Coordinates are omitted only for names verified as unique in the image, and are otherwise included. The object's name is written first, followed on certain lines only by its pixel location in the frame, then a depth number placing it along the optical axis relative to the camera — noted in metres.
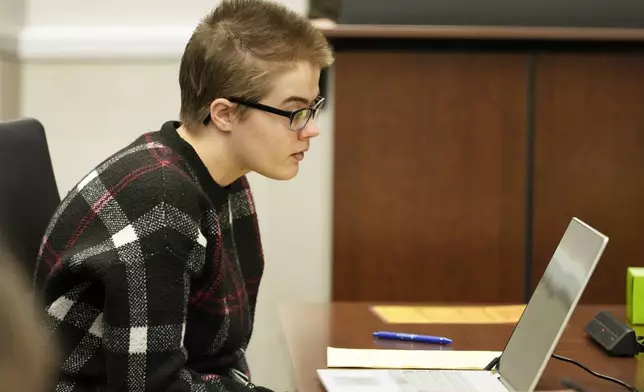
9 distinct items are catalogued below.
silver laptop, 2.88
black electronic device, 3.16
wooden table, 3.03
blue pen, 3.21
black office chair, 3.14
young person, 2.99
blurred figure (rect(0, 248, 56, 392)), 1.64
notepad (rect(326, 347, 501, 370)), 3.06
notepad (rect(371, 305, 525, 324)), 3.38
